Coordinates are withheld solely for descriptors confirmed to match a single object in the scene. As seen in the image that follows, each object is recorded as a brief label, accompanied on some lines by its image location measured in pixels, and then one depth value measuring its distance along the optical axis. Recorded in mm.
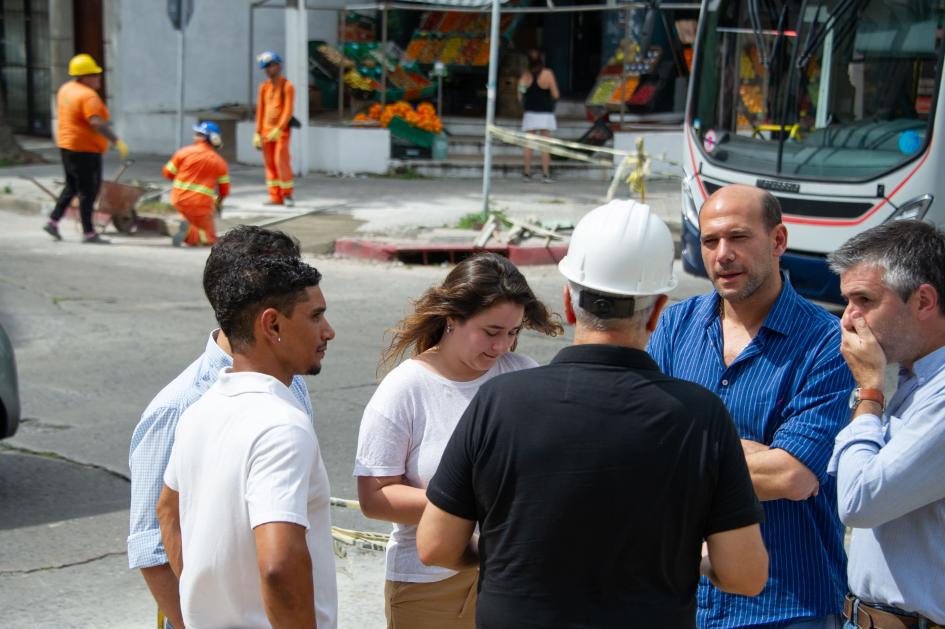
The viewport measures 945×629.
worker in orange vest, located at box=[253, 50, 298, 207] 16391
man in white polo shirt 2438
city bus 9922
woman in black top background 19344
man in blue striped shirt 2990
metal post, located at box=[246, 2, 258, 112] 20312
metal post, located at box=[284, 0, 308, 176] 19000
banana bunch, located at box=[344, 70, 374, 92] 21078
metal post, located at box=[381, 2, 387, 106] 19266
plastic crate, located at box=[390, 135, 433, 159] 20219
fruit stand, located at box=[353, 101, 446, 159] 19889
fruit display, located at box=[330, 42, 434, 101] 21156
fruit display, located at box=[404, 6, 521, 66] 22641
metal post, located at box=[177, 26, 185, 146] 16094
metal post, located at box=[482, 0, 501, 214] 13891
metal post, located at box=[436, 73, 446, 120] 20922
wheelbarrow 14195
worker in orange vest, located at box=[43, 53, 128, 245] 13469
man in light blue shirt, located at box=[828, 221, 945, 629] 2764
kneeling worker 13375
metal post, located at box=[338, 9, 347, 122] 20002
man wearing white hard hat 2307
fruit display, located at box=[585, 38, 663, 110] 21928
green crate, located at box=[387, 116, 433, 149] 19938
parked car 6113
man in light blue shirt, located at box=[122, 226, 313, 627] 3020
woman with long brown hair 3199
